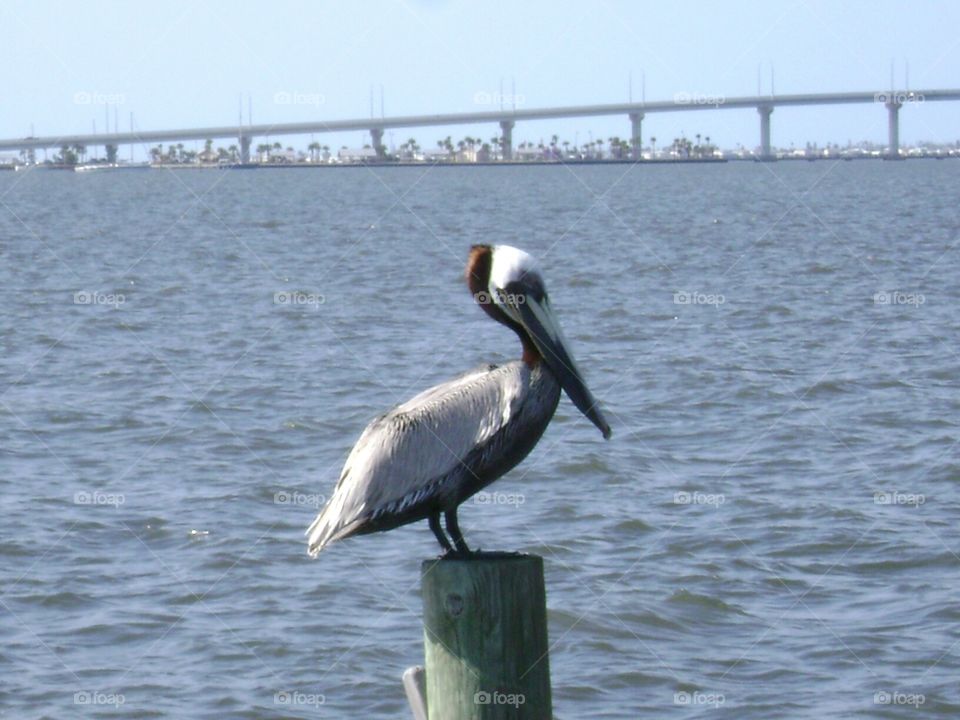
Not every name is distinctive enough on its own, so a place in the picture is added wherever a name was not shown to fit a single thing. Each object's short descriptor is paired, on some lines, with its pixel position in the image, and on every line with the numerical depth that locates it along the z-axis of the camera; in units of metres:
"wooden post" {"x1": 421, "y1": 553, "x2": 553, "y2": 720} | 8.65
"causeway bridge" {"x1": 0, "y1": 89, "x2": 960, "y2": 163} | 185.62
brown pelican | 9.54
